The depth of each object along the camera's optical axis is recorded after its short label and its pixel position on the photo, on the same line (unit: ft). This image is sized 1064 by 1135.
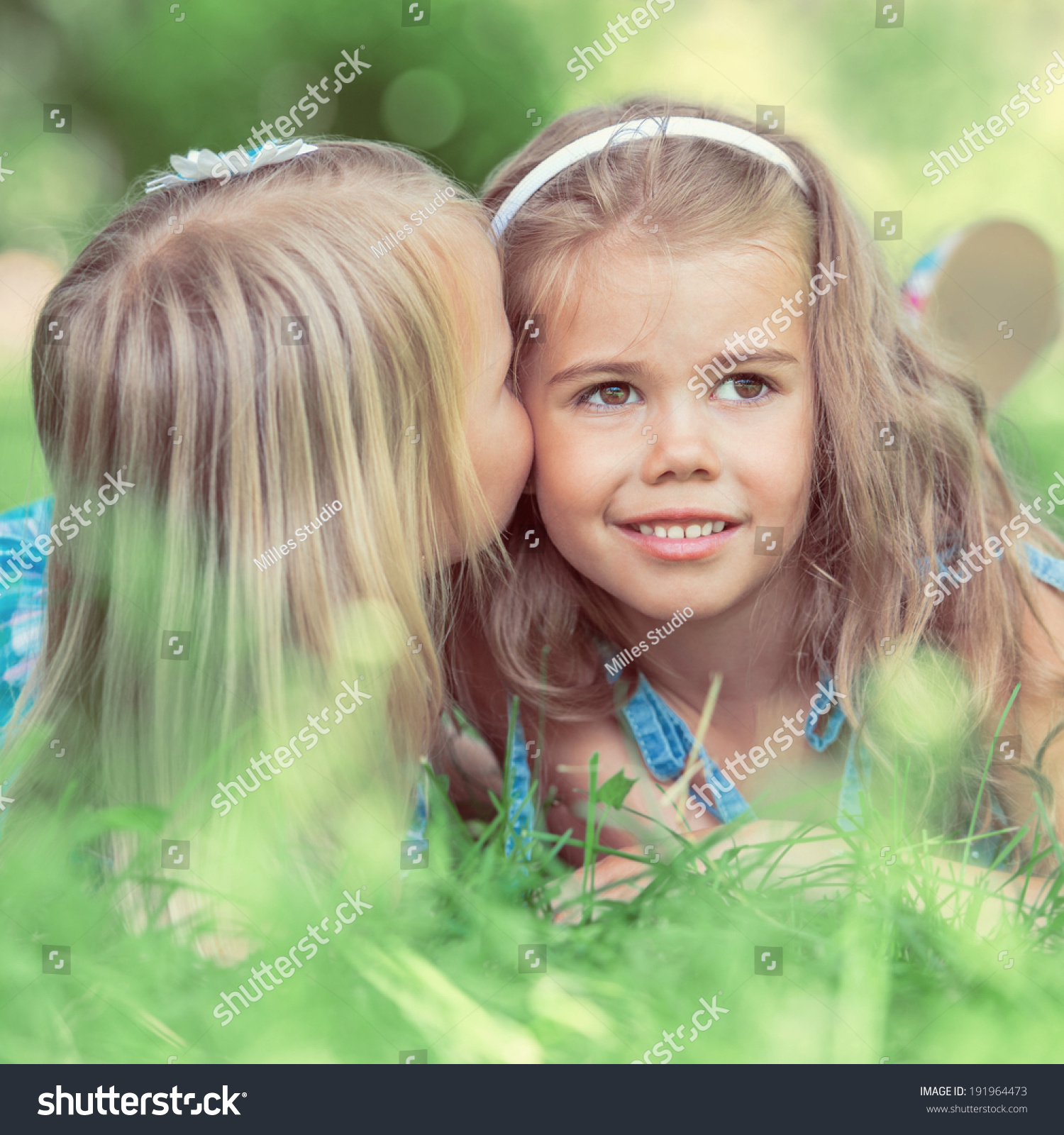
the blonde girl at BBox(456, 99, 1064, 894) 6.28
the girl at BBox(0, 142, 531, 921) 6.13
